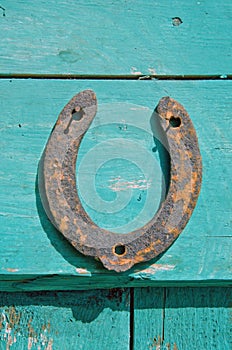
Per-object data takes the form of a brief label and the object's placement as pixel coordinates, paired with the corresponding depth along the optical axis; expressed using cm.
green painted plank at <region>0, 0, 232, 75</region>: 74
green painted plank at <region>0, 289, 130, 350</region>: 77
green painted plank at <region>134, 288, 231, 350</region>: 77
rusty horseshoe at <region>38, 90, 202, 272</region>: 73
